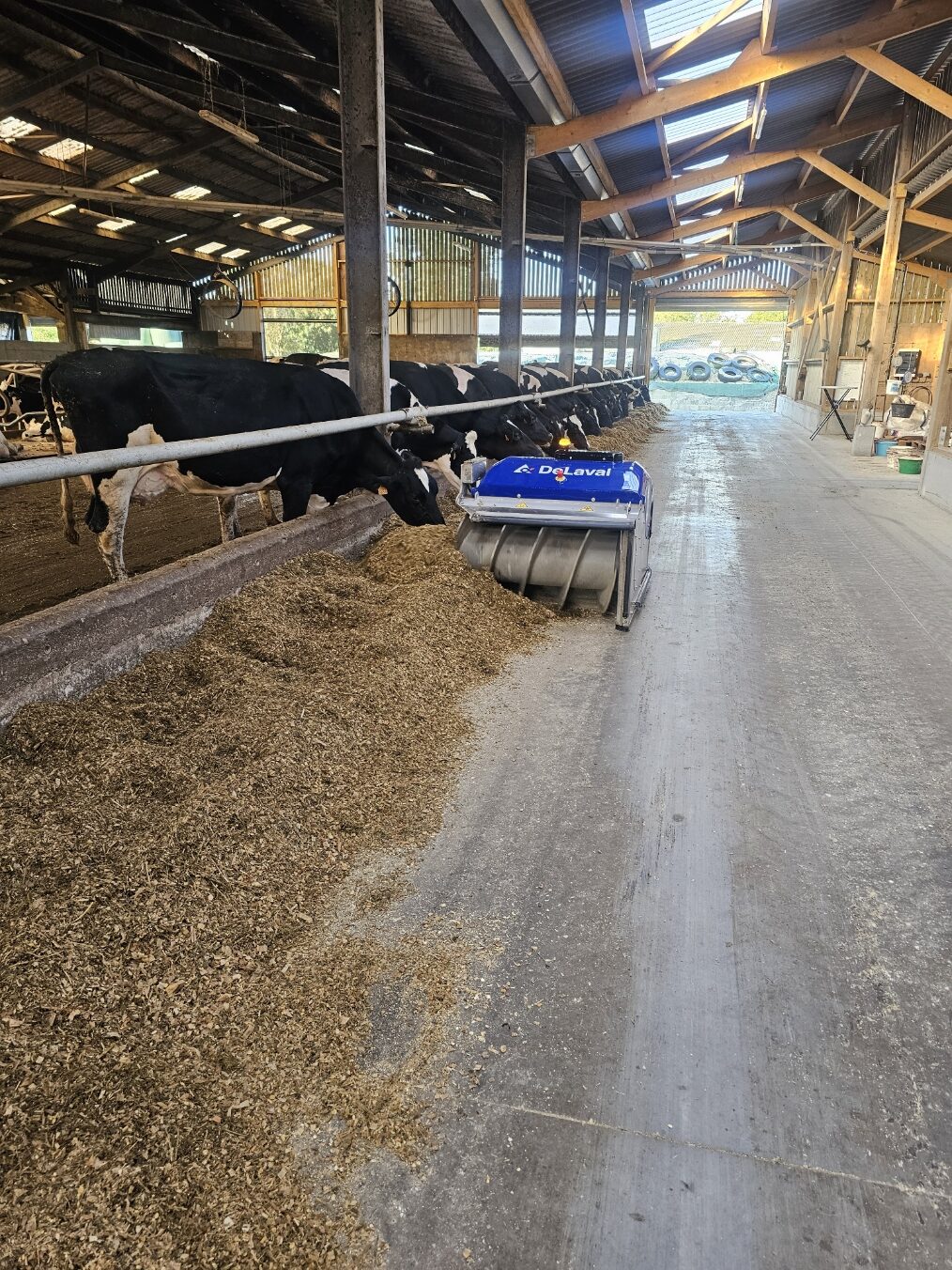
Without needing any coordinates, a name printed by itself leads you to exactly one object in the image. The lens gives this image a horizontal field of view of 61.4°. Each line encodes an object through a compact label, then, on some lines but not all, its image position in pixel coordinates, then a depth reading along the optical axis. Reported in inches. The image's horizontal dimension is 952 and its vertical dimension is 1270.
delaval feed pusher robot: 179.9
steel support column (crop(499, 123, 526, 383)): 430.6
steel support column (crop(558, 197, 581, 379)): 608.1
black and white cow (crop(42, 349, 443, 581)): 202.4
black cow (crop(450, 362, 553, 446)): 402.6
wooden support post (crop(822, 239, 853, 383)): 804.0
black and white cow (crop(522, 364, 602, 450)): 492.7
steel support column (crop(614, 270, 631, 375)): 1077.4
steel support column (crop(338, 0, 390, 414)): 232.8
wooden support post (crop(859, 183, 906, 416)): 565.9
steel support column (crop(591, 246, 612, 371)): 866.8
